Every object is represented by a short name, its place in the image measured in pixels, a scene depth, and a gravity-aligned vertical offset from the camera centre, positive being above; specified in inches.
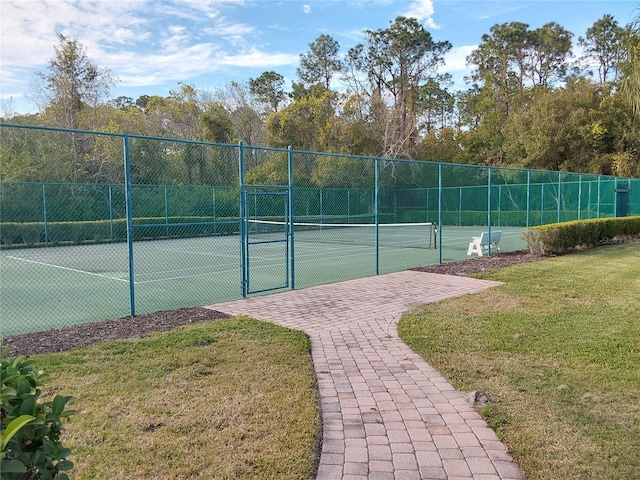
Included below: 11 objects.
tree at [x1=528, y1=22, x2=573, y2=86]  1486.2 +464.6
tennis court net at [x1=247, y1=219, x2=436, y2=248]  713.6 -60.2
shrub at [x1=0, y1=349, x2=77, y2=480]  55.3 -27.2
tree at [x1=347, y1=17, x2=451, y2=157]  1407.5 +420.5
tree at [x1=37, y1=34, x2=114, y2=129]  854.5 +217.8
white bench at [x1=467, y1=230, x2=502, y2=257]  502.8 -45.0
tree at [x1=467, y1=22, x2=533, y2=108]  1481.3 +460.1
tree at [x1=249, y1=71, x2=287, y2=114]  1432.2 +342.4
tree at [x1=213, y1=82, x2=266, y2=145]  1221.1 +224.7
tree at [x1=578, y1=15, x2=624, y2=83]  1501.0 +503.7
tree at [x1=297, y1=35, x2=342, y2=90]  1535.4 +445.6
